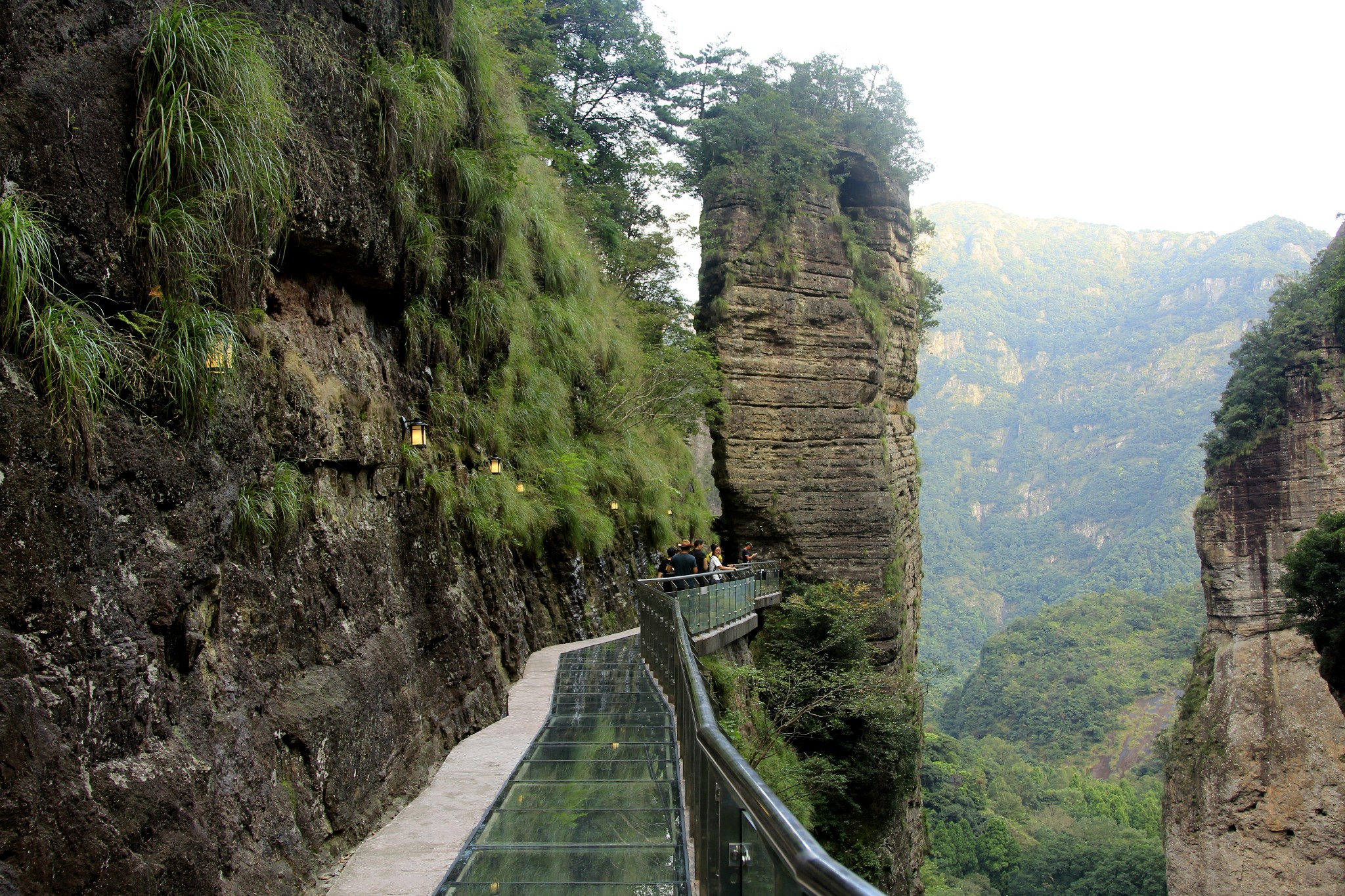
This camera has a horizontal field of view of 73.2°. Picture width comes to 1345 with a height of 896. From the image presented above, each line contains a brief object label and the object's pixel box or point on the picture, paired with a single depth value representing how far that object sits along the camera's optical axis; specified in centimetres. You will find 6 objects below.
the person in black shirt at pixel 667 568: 1819
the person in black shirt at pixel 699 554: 1994
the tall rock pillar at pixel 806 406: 2497
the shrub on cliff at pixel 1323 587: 2222
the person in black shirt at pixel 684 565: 1744
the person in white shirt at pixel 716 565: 1871
